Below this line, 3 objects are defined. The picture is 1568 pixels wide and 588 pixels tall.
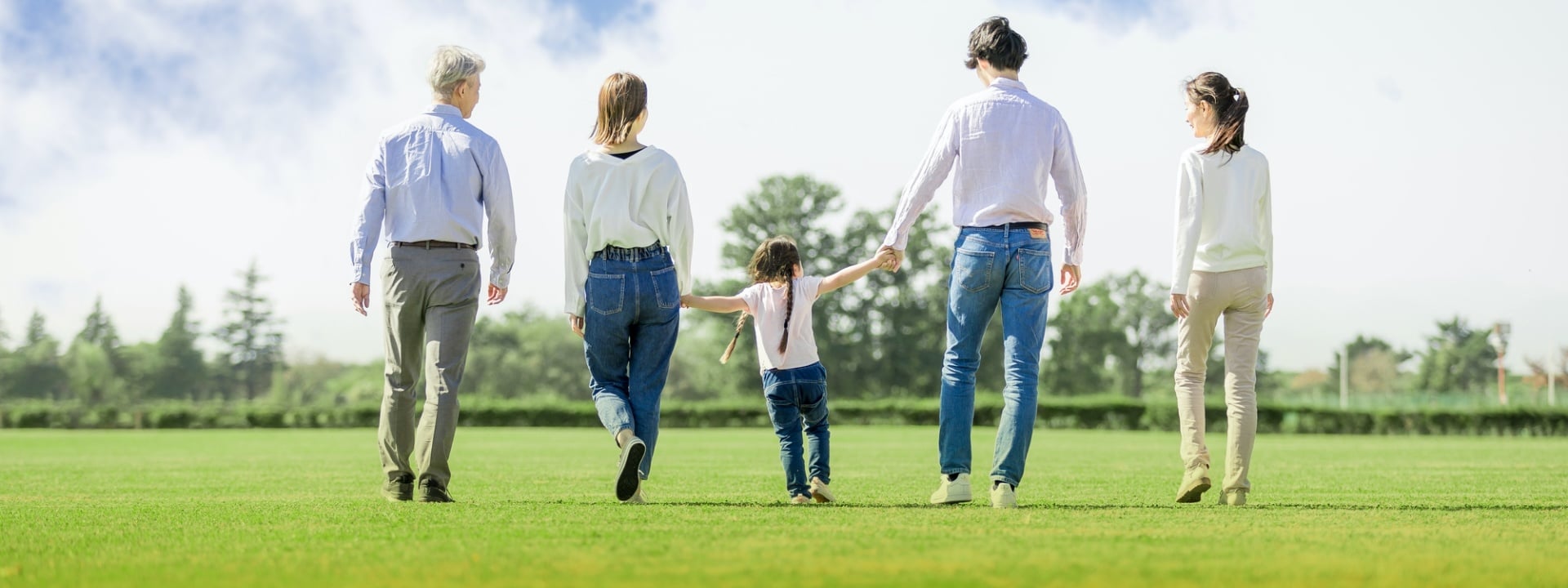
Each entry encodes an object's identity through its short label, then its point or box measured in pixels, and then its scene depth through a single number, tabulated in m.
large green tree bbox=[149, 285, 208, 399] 100.38
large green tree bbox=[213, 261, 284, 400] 103.75
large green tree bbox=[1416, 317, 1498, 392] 102.69
